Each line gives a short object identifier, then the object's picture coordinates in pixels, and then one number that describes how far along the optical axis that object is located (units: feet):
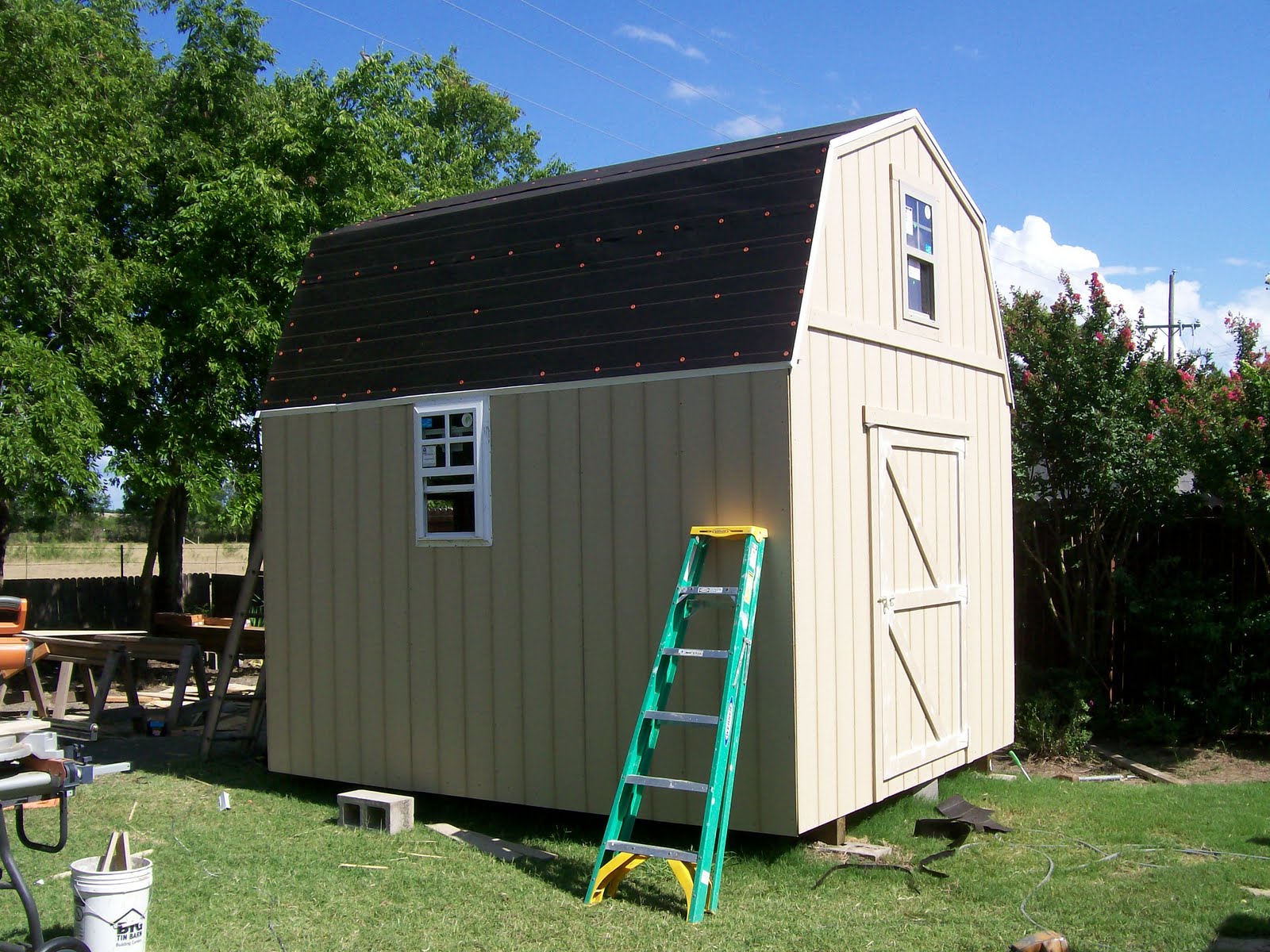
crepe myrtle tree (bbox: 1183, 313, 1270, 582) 29.50
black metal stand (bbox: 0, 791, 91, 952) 13.39
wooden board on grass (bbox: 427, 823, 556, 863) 21.29
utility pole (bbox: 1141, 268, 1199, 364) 121.80
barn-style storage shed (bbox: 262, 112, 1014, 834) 21.13
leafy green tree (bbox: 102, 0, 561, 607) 41.70
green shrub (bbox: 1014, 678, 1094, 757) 30.91
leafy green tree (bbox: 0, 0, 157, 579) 36.09
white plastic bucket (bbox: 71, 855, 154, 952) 15.06
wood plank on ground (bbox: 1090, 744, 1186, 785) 28.55
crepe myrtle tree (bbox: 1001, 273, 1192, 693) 32.65
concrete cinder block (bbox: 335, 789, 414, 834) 23.12
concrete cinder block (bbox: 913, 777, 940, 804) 25.04
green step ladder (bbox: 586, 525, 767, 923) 18.08
